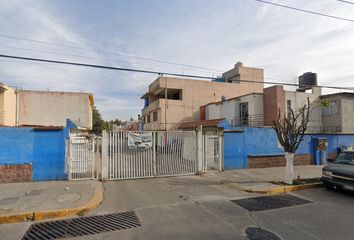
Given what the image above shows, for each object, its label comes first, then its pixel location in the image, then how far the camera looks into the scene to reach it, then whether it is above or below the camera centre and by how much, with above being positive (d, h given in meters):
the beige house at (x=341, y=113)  21.41 +1.70
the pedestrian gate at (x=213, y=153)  12.41 -1.23
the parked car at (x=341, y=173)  8.06 -1.62
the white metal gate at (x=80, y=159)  9.77 -1.17
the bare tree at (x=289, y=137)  9.59 -0.29
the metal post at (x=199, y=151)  11.80 -1.08
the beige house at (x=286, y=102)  20.73 +2.77
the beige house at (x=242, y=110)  21.98 +2.21
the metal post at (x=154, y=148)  11.04 -0.82
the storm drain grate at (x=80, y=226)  5.08 -2.32
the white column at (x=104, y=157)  9.96 -1.12
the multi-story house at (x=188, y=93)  28.19 +5.30
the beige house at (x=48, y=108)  19.48 +2.24
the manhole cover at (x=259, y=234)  4.79 -2.30
